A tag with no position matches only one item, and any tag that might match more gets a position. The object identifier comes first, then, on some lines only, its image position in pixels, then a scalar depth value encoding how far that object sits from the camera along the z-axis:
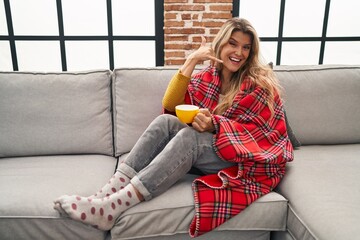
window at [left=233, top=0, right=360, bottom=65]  2.71
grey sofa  1.27
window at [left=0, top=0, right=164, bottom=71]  2.49
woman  1.28
